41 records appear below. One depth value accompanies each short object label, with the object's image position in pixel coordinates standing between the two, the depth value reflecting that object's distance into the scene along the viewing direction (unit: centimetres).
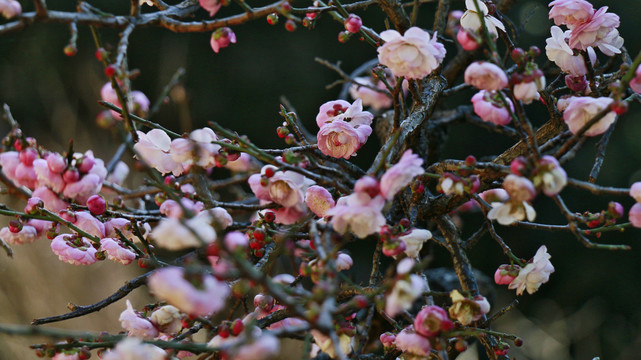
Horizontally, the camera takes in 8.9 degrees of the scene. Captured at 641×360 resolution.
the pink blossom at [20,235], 168
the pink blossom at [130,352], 155
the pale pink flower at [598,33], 163
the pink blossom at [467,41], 159
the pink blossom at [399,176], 157
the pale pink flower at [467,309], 159
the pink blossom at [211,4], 161
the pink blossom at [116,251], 165
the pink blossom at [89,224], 166
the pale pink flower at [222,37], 163
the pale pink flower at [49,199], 165
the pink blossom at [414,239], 160
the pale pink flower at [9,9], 159
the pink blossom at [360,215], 158
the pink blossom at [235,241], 154
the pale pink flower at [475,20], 162
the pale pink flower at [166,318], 163
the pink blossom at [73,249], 166
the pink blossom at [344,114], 165
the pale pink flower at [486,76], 158
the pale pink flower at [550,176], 157
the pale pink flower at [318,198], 163
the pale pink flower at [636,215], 160
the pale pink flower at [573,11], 163
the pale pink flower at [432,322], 158
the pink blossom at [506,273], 163
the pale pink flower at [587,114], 159
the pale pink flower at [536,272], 162
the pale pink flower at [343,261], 166
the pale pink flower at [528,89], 158
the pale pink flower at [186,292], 153
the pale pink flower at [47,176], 164
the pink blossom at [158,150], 164
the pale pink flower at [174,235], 153
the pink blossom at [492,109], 160
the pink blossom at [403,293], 155
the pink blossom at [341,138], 163
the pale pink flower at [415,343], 159
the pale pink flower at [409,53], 160
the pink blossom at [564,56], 164
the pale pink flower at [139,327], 163
